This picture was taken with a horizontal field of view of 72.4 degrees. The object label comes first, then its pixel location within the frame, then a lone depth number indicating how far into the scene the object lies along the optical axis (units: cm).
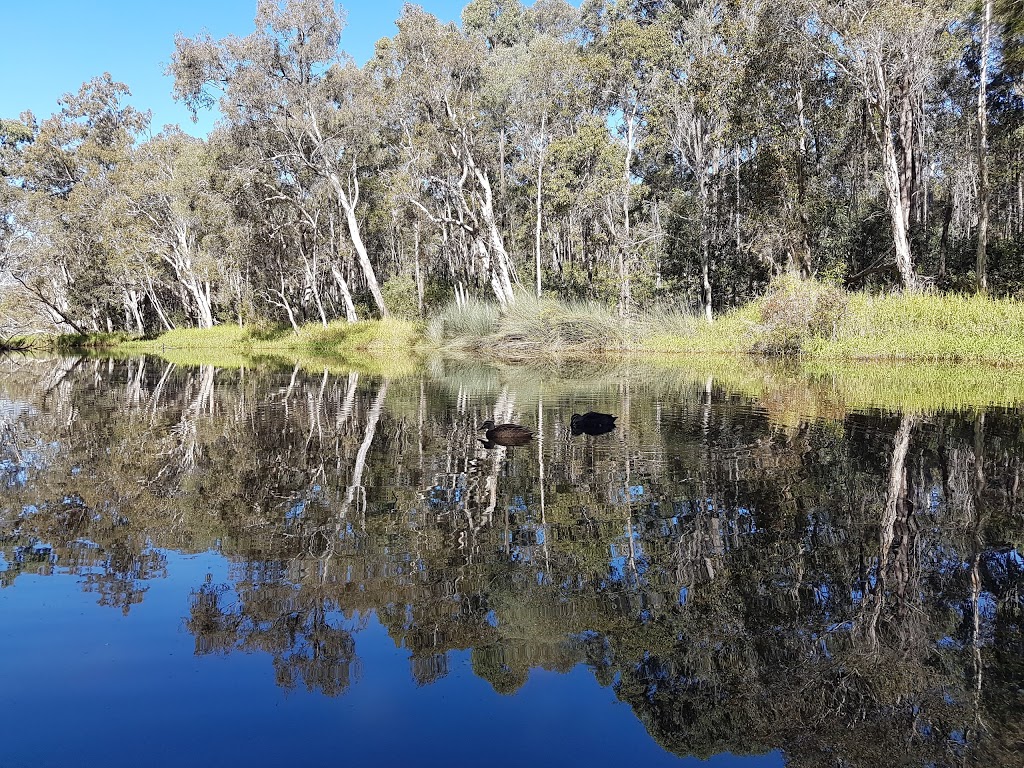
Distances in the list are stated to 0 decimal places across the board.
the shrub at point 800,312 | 2058
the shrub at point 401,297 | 4019
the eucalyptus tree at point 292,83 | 3108
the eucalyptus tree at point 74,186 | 4372
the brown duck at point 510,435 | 936
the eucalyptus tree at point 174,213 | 4056
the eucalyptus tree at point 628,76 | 2635
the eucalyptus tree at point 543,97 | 2973
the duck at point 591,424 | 989
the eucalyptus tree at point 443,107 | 2964
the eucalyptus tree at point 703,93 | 2375
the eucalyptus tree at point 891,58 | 1984
